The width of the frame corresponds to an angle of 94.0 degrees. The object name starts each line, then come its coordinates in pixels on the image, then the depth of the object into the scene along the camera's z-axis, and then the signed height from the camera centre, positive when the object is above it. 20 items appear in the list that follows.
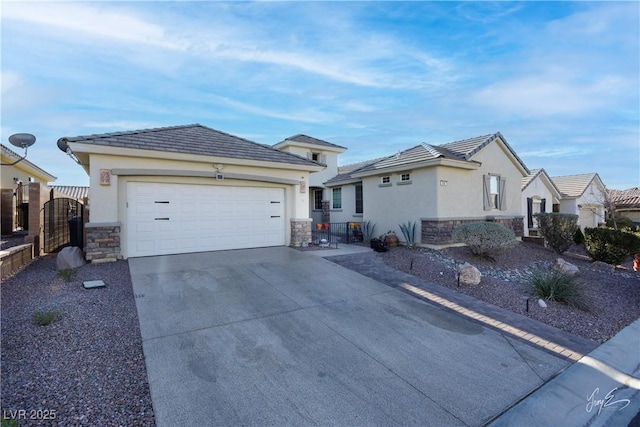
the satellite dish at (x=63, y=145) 7.63 +1.94
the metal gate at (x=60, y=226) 9.34 -0.32
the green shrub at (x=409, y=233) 12.13 -0.89
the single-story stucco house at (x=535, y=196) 18.06 +0.93
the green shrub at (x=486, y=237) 9.38 -0.85
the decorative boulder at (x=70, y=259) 7.26 -1.05
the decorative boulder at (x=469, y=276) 7.16 -1.58
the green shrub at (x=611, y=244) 10.75 -1.35
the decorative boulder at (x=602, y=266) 10.73 -2.13
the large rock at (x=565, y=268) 9.04 -1.81
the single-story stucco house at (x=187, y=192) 7.99 +0.70
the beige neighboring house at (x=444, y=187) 11.76 +1.06
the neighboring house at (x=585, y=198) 23.28 +0.85
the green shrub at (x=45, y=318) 4.09 -1.42
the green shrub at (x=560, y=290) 6.28 -1.76
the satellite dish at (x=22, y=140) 6.10 +1.60
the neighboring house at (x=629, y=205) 26.08 +0.28
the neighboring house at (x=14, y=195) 12.70 +0.95
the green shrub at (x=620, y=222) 19.08 -0.90
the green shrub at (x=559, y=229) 12.95 -0.86
